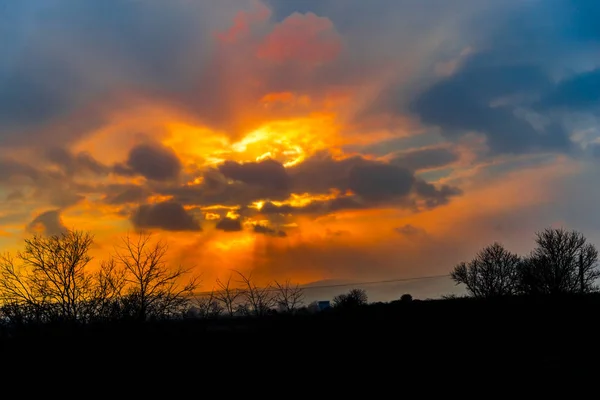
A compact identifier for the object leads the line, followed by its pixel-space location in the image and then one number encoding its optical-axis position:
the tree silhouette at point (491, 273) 85.12
